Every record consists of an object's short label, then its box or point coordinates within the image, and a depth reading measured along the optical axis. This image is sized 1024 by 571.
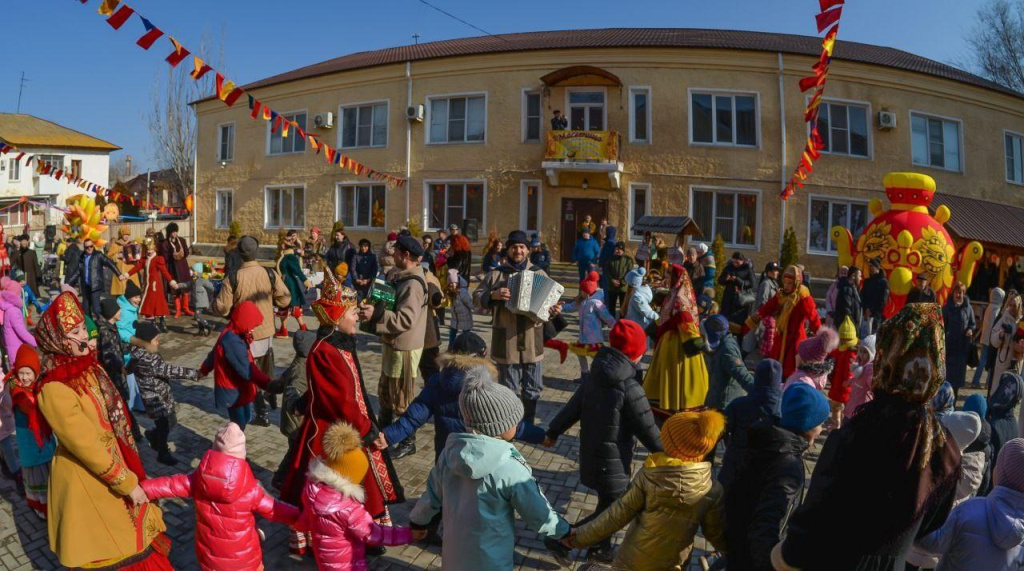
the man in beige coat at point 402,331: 5.45
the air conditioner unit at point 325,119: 23.06
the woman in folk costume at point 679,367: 5.62
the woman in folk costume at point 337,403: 3.80
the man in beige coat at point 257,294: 6.96
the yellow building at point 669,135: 19.62
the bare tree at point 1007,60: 30.25
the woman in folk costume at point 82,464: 3.20
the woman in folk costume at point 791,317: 6.59
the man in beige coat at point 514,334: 6.00
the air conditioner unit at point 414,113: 21.55
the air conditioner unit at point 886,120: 19.53
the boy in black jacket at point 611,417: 3.92
